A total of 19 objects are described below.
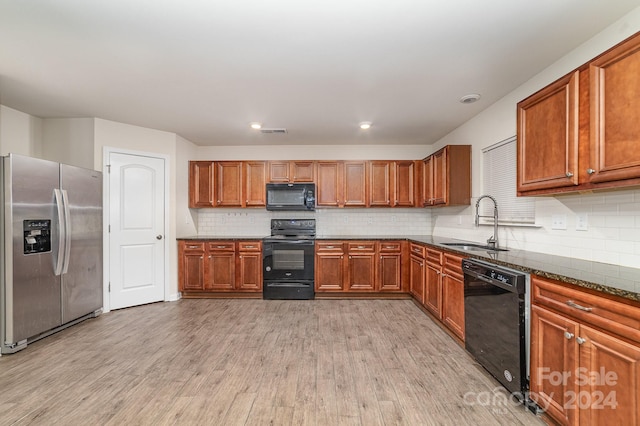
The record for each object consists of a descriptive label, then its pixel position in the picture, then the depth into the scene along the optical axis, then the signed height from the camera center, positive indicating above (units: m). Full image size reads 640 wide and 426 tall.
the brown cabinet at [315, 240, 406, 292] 4.25 -0.79
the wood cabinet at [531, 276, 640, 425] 1.22 -0.70
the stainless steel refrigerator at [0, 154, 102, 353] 2.61 -0.37
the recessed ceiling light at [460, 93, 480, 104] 2.91 +1.18
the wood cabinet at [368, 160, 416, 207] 4.62 +0.45
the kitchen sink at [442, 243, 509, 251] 2.97 -0.38
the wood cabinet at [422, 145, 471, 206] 3.55 +0.46
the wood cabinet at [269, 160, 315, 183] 4.64 +0.66
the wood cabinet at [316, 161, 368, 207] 4.63 +0.45
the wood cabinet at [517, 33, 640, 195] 1.47 +0.51
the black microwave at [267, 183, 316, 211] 4.52 +0.26
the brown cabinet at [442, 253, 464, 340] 2.66 -0.80
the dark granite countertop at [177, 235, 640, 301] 1.32 -0.34
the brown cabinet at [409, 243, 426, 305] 3.65 -0.79
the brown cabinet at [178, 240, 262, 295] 4.31 -0.80
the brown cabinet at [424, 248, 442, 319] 3.13 -0.80
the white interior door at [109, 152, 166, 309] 3.77 -0.23
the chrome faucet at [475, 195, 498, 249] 2.89 -0.17
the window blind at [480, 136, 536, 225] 2.70 +0.28
